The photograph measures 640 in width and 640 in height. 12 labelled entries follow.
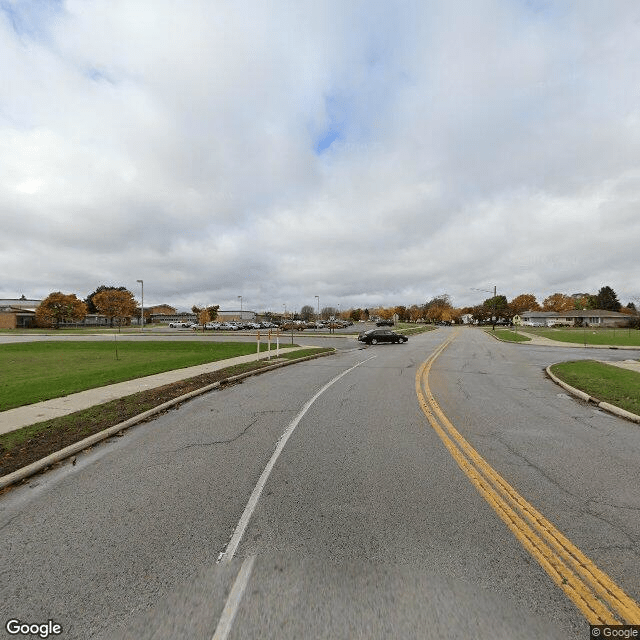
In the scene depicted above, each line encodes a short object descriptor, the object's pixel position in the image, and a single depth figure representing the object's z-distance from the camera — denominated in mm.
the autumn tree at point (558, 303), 157375
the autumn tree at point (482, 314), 126062
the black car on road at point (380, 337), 31266
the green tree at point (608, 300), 126188
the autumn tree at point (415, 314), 171000
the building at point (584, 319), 104150
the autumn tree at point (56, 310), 73875
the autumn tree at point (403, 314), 176000
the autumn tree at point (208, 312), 79250
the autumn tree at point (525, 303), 157138
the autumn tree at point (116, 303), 80125
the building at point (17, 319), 76688
